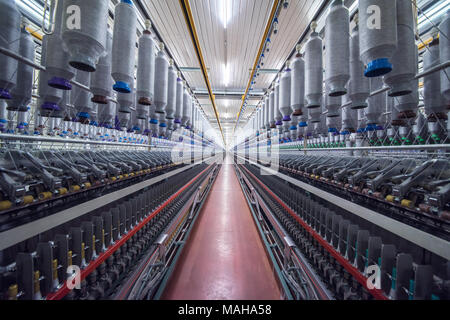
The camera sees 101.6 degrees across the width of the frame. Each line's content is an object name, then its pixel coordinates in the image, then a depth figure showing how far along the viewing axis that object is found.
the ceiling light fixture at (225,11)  2.58
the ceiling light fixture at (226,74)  4.63
